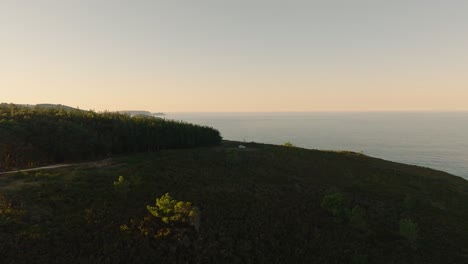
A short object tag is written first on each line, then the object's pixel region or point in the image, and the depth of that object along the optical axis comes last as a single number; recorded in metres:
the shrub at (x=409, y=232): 21.97
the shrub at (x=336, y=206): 25.19
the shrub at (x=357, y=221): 23.78
